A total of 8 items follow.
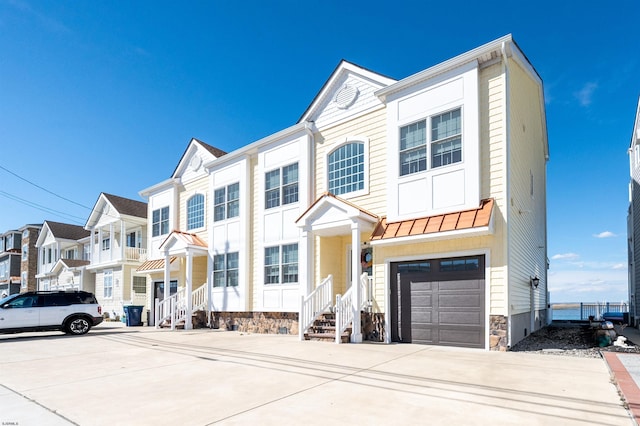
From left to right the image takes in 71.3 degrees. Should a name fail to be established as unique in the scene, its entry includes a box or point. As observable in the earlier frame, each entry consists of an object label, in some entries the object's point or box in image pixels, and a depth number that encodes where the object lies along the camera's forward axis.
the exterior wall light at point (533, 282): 13.48
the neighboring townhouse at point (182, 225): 18.64
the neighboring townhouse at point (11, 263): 45.60
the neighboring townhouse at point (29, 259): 42.50
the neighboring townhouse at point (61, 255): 33.55
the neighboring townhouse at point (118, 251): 26.66
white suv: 14.54
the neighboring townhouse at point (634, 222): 18.80
